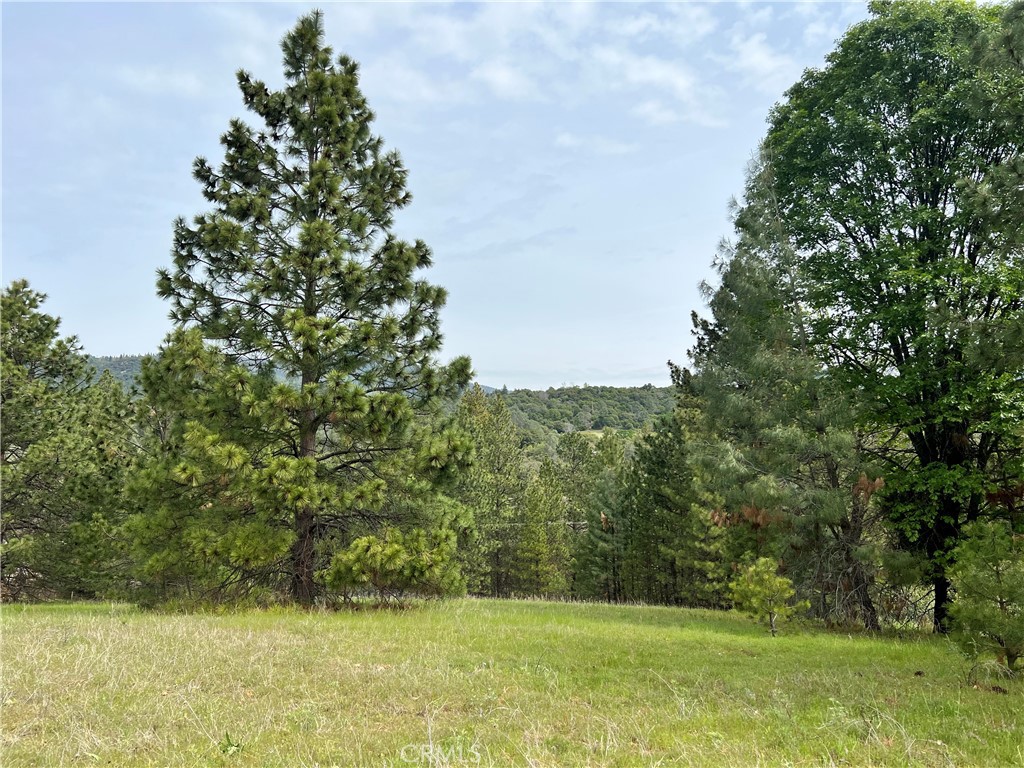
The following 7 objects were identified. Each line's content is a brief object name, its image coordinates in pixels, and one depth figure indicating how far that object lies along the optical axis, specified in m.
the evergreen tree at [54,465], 17.48
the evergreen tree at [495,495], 35.31
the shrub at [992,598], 6.28
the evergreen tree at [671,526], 24.92
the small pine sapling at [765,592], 11.26
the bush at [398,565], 11.70
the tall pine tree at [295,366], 11.59
